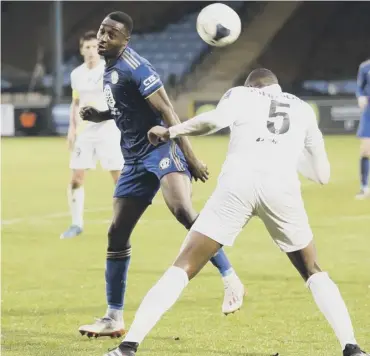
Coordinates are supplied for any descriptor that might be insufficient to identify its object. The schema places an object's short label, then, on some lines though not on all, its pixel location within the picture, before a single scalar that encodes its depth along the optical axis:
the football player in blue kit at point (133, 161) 13.87
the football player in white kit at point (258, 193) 11.63
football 14.95
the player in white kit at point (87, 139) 24.11
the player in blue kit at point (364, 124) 31.81
